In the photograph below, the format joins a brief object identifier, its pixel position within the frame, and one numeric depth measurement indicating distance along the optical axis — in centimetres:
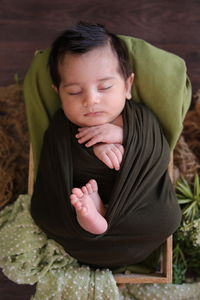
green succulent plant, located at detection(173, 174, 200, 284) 143
